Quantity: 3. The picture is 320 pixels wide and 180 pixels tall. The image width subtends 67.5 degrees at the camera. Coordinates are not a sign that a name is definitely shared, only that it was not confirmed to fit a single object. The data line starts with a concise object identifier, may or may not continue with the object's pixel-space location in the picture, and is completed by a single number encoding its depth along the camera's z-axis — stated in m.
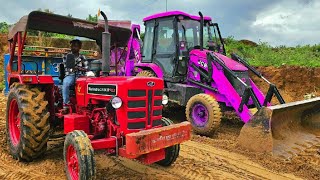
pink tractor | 4.29
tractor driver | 3.56
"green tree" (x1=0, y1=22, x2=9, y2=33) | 14.98
